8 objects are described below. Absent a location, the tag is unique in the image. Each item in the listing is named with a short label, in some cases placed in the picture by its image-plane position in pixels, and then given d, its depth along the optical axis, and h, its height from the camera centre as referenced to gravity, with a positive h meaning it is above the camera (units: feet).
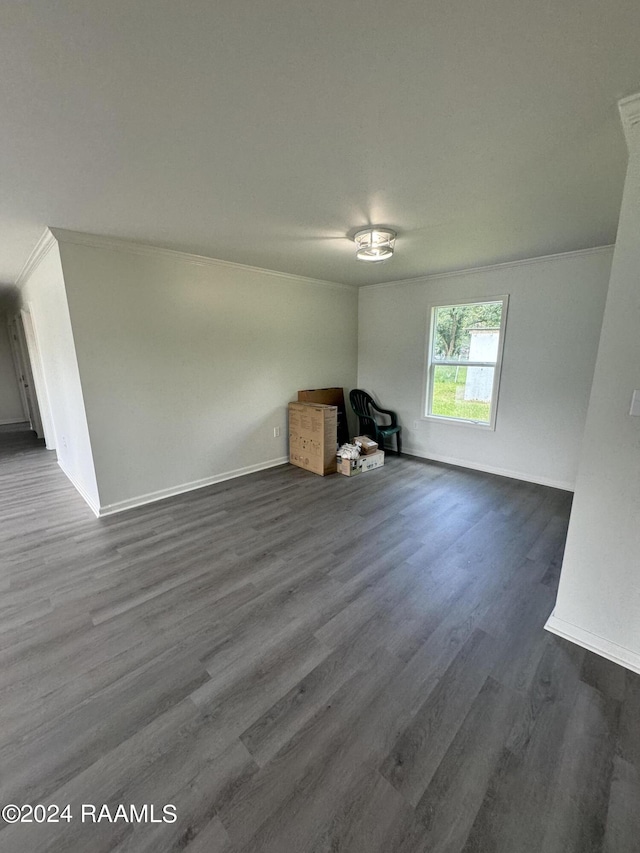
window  13.00 -0.12
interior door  18.76 -0.72
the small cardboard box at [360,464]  13.30 -4.20
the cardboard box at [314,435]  13.17 -3.07
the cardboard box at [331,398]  15.21 -1.84
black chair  15.67 -2.63
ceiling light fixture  8.71 +3.00
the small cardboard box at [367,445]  14.17 -3.60
